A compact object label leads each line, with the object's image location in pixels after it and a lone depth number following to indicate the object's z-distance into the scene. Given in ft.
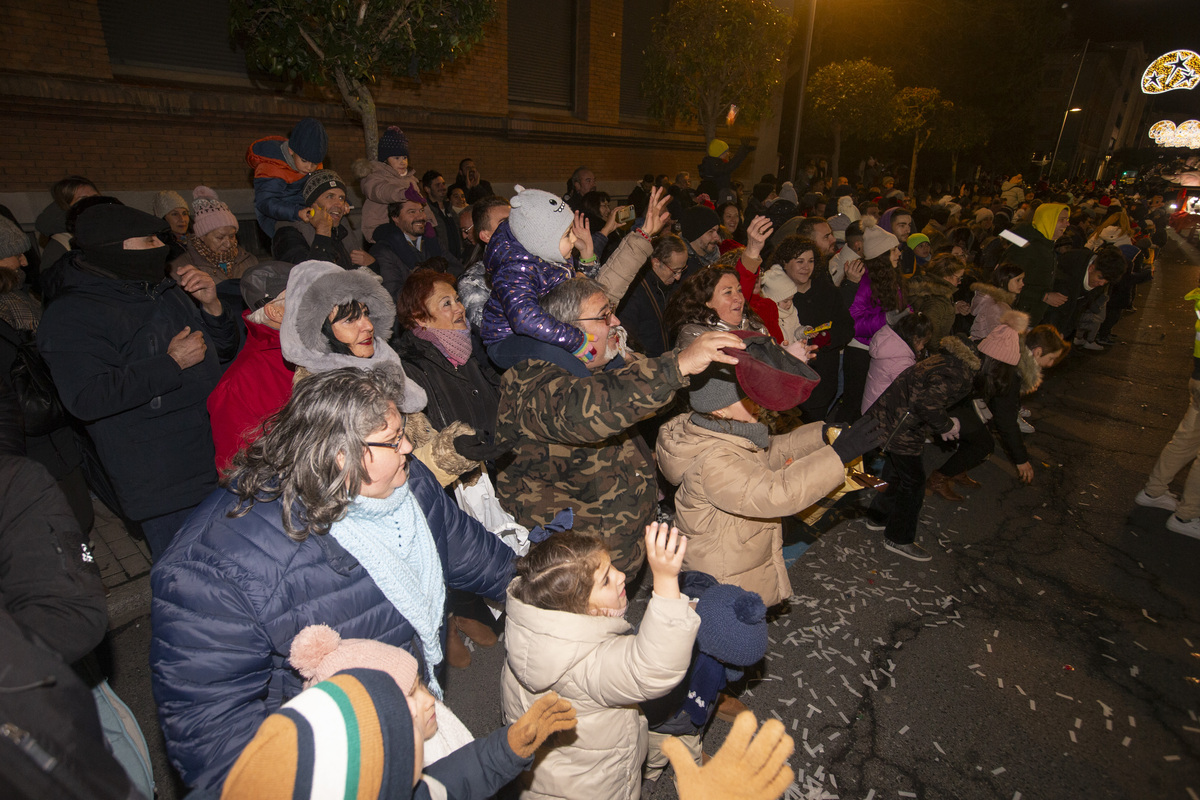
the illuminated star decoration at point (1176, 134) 212.84
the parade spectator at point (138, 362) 9.68
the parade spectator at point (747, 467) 7.59
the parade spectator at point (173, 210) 17.87
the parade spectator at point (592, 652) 5.84
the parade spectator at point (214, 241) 15.02
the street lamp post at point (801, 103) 43.47
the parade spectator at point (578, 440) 7.62
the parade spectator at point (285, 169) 15.84
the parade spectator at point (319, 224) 14.67
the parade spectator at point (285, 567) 5.10
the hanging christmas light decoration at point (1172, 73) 191.31
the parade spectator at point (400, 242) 18.17
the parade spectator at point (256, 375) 9.37
